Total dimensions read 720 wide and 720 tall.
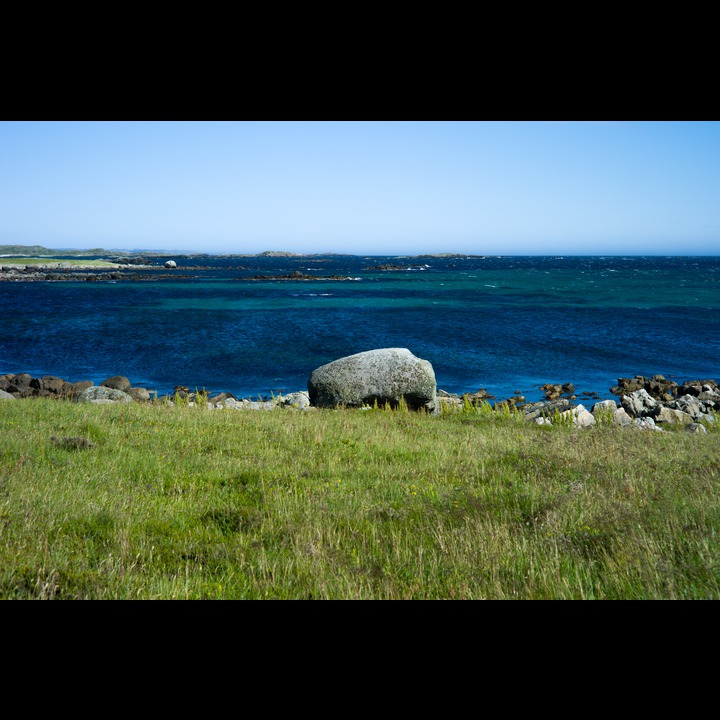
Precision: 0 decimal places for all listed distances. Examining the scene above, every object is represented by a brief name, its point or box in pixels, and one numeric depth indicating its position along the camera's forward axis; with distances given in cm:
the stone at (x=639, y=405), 2062
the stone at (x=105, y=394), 1891
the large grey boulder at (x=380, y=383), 1738
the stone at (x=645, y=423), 1567
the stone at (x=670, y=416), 1895
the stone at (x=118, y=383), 2348
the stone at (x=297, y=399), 2046
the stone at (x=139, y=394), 2208
